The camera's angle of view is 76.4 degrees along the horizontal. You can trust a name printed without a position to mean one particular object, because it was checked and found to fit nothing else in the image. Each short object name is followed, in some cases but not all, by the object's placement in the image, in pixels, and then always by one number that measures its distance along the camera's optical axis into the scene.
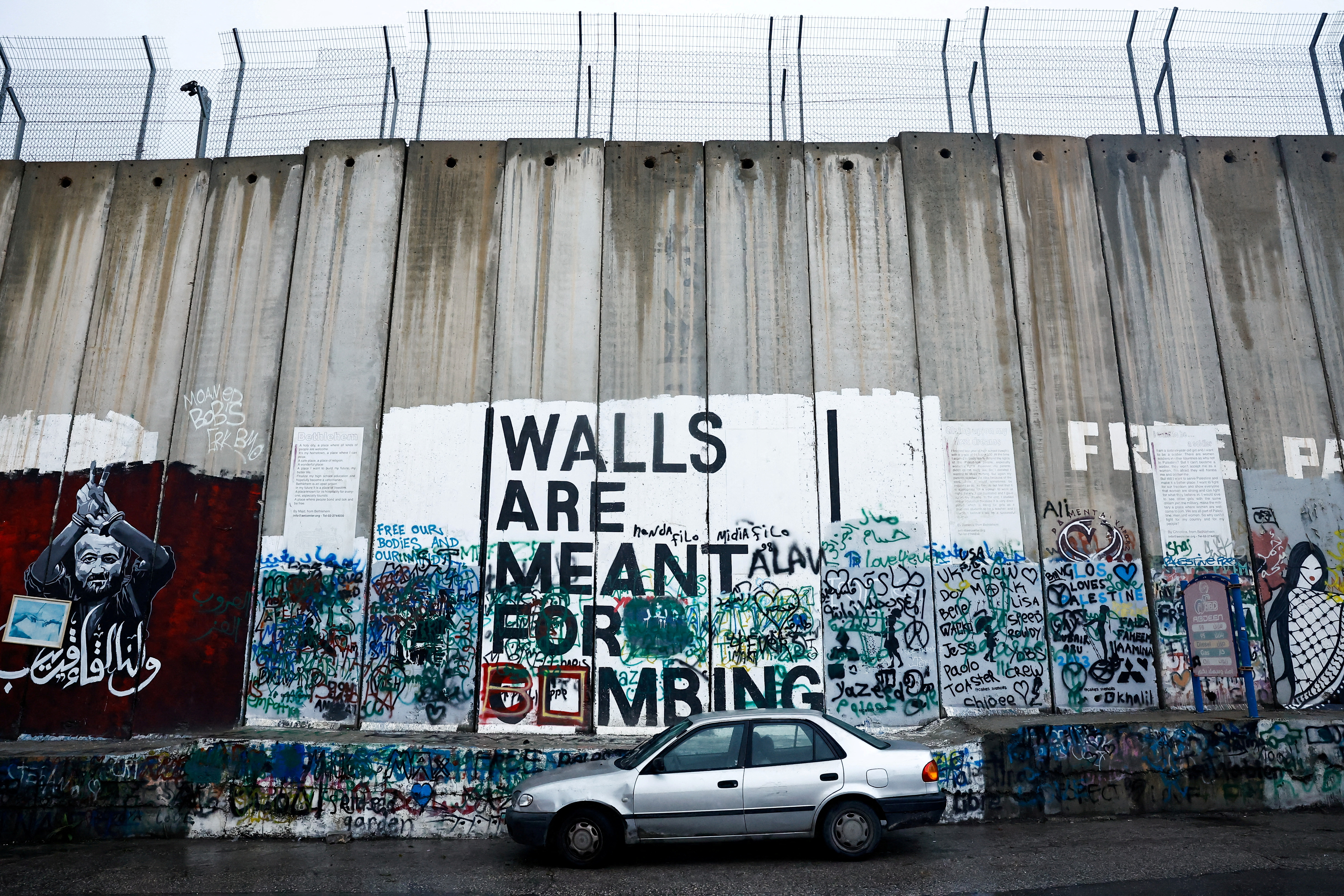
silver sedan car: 6.97
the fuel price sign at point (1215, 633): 9.55
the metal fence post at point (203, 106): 13.43
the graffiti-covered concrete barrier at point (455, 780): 8.66
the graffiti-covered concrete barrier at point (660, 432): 11.01
